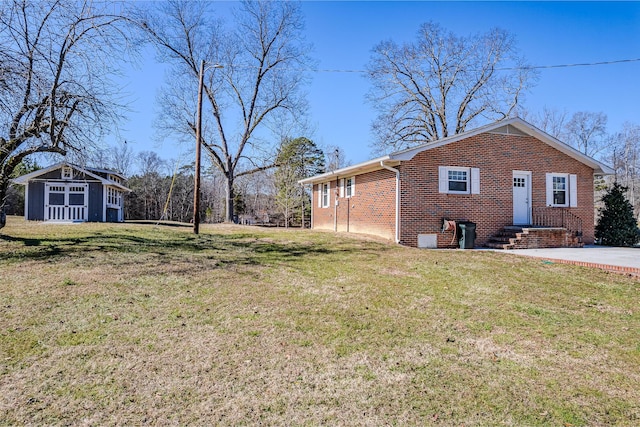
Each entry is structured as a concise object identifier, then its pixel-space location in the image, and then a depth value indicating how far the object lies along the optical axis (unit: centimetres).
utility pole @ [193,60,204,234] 1300
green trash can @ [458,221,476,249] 1169
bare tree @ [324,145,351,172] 3538
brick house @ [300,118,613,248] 1160
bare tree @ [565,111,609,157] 3481
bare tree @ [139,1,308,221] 2430
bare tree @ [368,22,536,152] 2802
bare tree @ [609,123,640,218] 3595
